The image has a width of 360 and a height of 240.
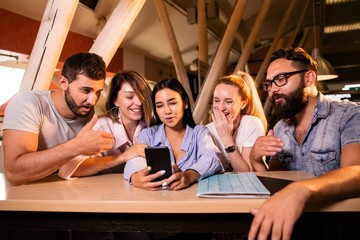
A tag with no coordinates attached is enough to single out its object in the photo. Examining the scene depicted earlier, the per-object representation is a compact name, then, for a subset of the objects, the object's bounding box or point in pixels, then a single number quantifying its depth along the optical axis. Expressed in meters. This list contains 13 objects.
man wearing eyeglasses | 1.50
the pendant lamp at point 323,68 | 4.30
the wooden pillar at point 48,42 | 1.92
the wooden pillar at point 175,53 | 3.70
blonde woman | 1.86
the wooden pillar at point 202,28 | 3.98
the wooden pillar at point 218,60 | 3.26
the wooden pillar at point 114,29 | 2.10
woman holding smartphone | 1.40
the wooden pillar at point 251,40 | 4.26
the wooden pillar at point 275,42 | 5.32
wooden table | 0.99
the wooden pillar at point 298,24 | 6.19
